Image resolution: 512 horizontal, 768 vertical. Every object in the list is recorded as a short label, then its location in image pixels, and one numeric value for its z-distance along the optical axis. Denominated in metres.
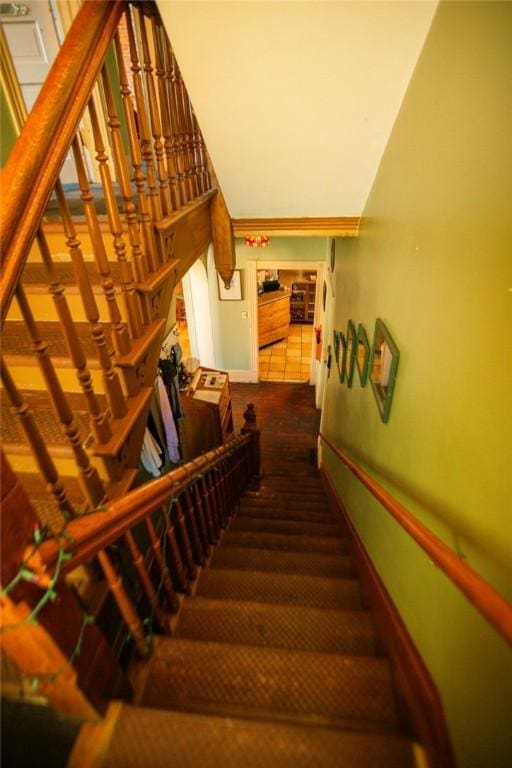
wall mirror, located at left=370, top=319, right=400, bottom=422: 1.48
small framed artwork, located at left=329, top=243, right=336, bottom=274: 4.02
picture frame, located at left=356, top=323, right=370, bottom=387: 2.08
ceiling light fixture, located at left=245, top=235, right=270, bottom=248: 5.63
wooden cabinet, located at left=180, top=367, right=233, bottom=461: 4.46
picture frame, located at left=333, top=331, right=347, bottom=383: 3.12
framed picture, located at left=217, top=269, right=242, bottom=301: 5.98
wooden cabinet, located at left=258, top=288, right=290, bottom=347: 7.47
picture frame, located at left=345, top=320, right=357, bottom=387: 2.52
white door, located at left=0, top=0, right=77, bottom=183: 2.87
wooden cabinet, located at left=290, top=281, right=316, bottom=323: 8.72
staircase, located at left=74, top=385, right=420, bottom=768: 0.90
